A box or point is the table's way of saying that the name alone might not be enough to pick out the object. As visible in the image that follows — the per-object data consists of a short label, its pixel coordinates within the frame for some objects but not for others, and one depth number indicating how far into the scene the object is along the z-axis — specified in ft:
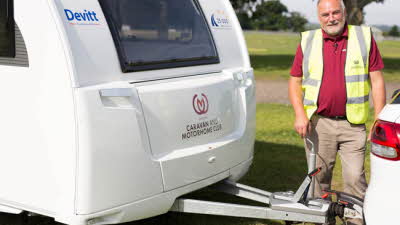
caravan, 11.32
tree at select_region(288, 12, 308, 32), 350.27
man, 14.08
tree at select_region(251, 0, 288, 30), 329.52
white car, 9.57
